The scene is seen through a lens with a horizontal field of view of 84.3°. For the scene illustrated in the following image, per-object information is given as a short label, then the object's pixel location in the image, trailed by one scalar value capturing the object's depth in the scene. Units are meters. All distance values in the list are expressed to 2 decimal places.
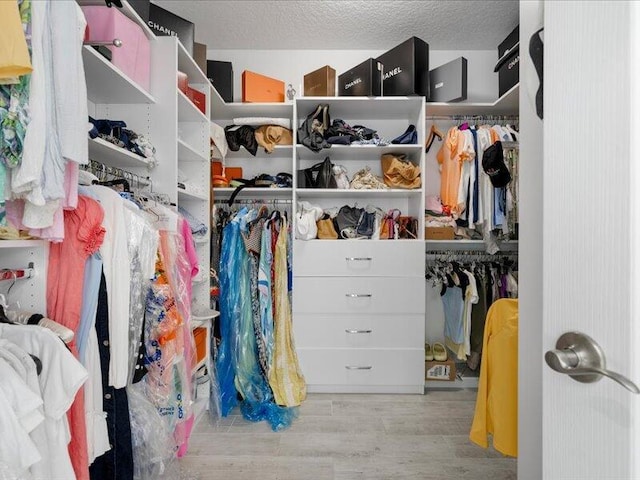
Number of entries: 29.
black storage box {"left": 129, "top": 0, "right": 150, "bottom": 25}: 1.59
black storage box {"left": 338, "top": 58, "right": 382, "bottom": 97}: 2.39
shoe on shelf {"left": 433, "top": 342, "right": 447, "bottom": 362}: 2.59
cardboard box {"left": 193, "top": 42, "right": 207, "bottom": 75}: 2.21
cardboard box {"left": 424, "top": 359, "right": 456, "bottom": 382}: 2.55
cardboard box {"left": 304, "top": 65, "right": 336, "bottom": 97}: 2.44
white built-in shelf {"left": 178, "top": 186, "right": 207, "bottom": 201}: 1.94
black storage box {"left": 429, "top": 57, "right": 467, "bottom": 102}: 2.37
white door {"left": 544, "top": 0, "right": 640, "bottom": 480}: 0.48
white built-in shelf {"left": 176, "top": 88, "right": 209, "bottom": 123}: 1.90
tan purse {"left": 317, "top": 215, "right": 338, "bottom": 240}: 2.47
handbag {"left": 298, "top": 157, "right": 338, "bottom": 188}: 2.47
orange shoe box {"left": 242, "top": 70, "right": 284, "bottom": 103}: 2.48
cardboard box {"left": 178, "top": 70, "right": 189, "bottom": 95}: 1.92
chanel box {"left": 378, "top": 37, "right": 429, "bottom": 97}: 2.33
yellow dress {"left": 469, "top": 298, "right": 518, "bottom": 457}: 1.14
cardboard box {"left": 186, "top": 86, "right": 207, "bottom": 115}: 2.12
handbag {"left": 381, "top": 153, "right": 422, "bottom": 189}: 2.44
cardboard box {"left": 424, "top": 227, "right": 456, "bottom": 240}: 2.53
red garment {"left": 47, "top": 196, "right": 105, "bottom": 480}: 1.09
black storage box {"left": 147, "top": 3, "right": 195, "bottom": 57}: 1.94
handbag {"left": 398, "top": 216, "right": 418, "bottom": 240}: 2.54
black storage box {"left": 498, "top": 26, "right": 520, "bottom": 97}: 2.29
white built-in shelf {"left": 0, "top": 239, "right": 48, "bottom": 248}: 0.94
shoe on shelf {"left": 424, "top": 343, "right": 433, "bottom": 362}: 2.59
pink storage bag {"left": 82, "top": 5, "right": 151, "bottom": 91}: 1.43
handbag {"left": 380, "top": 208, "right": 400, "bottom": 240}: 2.50
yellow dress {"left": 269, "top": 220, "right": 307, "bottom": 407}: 2.35
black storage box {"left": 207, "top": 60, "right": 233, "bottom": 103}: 2.55
